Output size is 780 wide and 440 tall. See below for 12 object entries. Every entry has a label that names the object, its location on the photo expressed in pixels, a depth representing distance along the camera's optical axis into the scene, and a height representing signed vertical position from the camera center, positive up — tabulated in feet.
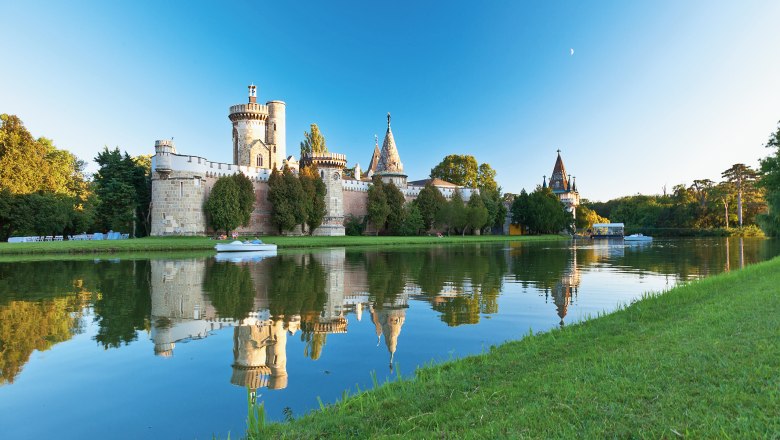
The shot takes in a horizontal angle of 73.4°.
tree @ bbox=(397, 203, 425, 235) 174.81 +3.74
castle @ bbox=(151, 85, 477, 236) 131.13 +17.02
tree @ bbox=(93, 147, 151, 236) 133.90 +11.08
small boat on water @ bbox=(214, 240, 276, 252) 93.45 -2.31
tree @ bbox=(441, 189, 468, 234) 183.62 +6.98
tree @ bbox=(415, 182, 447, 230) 184.24 +10.63
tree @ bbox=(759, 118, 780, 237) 85.81 +8.89
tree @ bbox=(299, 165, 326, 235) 148.77 +10.98
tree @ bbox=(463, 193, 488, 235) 186.19 +6.35
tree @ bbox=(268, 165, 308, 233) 143.33 +9.62
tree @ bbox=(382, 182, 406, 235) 173.99 +9.05
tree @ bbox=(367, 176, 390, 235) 168.45 +8.74
